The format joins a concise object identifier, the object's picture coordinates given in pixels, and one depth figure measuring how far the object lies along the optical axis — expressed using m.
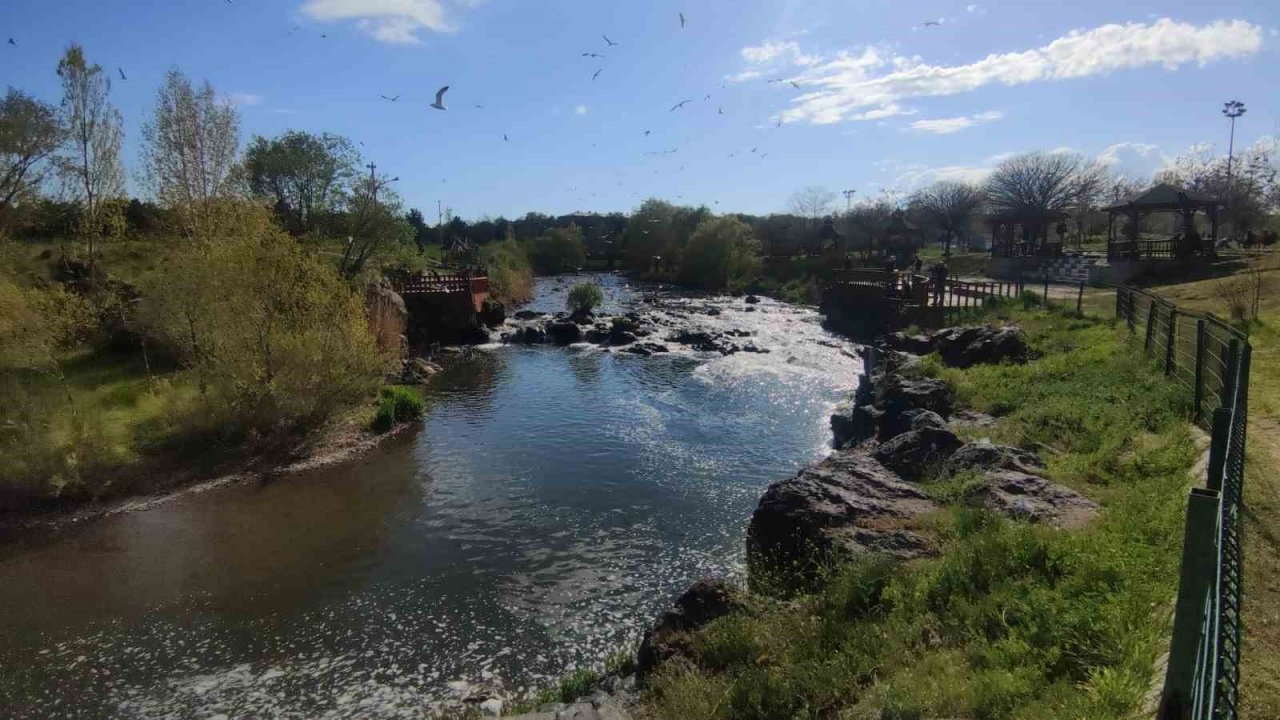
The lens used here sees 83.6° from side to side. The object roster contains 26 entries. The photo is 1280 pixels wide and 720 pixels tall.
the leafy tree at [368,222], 40.72
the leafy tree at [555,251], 92.19
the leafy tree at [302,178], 41.97
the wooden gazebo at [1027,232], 45.12
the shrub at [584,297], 47.94
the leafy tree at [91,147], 30.75
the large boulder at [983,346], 20.50
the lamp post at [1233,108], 59.47
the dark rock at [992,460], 10.82
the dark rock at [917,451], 12.34
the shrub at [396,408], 21.72
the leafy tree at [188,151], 31.55
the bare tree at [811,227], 75.07
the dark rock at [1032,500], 8.59
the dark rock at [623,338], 38.03
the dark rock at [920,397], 17.31
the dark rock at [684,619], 8.52
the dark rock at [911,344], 27.16
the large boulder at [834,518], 9.41
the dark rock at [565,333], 39.75
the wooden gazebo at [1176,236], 33.72
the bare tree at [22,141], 28.81
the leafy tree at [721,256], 69.33
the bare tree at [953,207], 78.12
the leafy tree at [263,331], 19.14
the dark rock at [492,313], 43.16
